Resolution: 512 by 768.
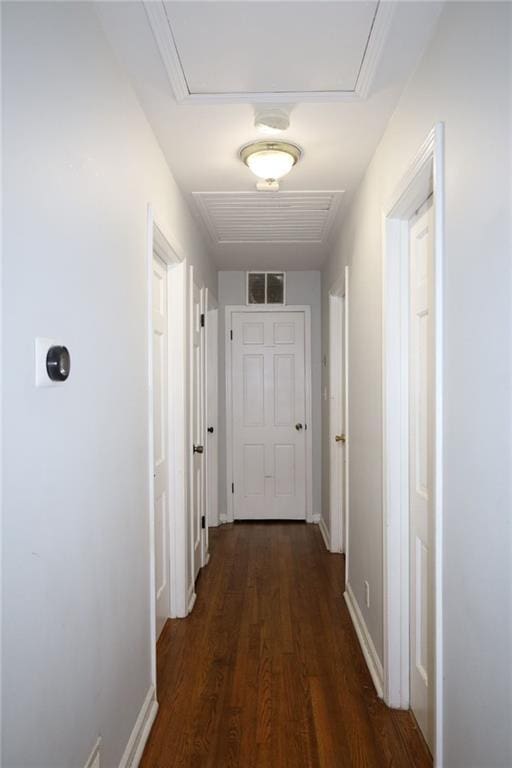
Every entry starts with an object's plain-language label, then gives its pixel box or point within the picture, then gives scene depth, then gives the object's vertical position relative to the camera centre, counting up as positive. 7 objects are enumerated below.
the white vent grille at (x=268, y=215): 2.90 +1.05
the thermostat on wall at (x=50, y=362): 1.06 +0.04
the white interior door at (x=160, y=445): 2.58 -0.34
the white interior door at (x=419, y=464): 1.86 -0.33
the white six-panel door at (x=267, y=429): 4.88 -0.48
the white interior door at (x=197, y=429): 3.27 -0.33
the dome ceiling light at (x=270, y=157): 2.23 +1.00
